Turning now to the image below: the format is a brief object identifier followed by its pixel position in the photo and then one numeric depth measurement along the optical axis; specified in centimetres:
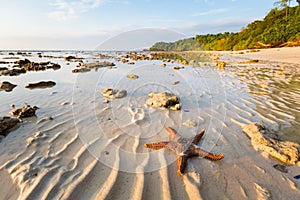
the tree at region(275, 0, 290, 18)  4444
